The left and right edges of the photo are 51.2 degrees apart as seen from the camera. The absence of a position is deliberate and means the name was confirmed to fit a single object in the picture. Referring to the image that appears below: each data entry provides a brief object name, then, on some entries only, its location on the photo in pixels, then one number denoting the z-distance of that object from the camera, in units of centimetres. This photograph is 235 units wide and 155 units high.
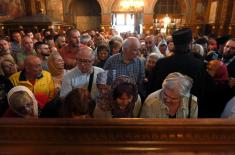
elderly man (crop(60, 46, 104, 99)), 255
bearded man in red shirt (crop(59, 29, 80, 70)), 364
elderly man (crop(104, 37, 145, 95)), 308
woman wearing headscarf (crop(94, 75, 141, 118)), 201
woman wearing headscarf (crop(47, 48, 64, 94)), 315
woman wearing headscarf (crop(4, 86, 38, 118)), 199
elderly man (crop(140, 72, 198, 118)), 193
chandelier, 1622
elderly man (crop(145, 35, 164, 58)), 499
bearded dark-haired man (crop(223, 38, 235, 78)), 359
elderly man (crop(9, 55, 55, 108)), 278
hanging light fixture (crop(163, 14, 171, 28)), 1723
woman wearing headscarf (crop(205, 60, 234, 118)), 246
